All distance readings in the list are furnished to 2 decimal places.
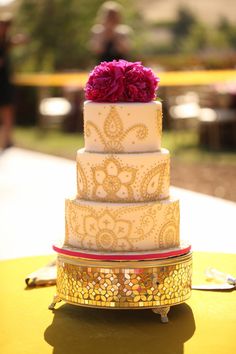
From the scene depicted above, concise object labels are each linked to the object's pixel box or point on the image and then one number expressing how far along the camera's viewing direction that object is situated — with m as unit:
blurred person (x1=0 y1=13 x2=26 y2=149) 13.62
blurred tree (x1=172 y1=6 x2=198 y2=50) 54.38
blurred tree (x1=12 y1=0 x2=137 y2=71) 27.25
